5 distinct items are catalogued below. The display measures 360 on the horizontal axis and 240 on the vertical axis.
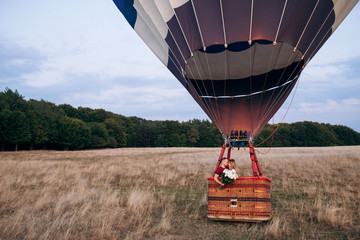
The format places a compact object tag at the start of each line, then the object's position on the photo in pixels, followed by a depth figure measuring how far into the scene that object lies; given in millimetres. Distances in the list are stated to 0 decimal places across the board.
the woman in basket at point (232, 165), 5465
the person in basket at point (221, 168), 5246
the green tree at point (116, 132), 70062
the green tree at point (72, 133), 50750
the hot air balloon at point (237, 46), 5691
